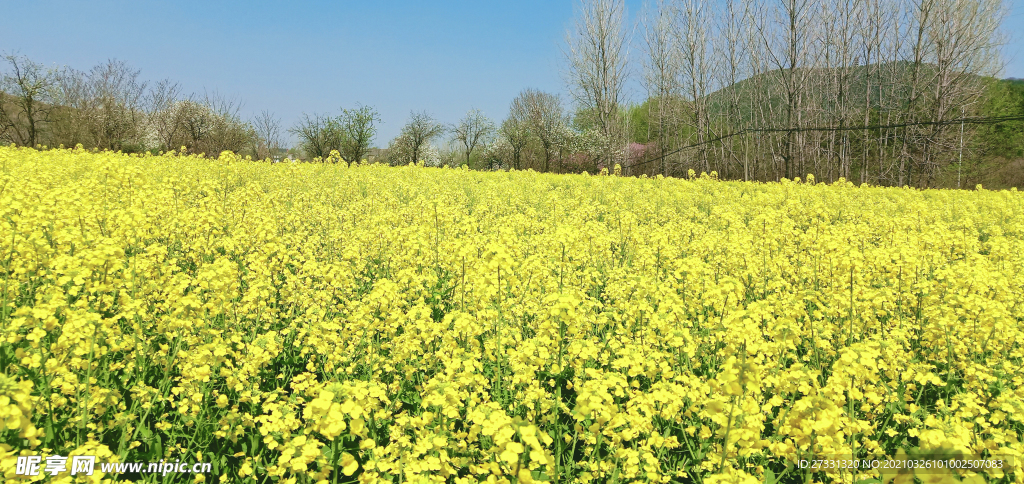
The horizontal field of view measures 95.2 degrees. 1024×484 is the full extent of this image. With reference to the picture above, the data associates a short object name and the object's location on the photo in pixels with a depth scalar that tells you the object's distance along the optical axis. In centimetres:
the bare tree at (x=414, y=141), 5834
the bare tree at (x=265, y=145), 5502
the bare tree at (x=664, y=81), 3684
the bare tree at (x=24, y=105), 3167
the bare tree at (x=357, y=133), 4384
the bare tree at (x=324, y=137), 4431
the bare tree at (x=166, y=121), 4034
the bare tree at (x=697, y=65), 3338
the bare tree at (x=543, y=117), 5184
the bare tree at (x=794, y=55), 2481
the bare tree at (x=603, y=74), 3506
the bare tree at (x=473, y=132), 6022
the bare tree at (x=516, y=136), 5589
